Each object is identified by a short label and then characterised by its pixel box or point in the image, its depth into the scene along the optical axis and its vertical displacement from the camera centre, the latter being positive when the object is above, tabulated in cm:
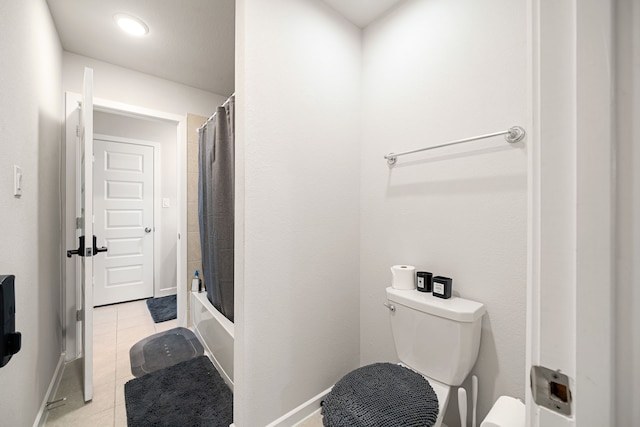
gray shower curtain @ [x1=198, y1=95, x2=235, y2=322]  187 +7
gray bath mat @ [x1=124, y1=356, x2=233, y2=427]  146 -112
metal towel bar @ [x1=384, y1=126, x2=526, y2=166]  108 +33
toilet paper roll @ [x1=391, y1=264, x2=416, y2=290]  135 -32
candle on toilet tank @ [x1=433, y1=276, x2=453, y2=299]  123 -34
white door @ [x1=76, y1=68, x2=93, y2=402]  156 -12
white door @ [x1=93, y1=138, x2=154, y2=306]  321 -7
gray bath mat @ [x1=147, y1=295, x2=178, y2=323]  288 -111
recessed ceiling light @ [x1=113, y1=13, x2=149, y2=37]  177 +130
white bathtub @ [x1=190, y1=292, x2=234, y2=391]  168 -87
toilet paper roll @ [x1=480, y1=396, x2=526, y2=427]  75 -59
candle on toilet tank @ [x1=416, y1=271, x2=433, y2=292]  131 -33
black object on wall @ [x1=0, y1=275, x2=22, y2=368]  64 -27
